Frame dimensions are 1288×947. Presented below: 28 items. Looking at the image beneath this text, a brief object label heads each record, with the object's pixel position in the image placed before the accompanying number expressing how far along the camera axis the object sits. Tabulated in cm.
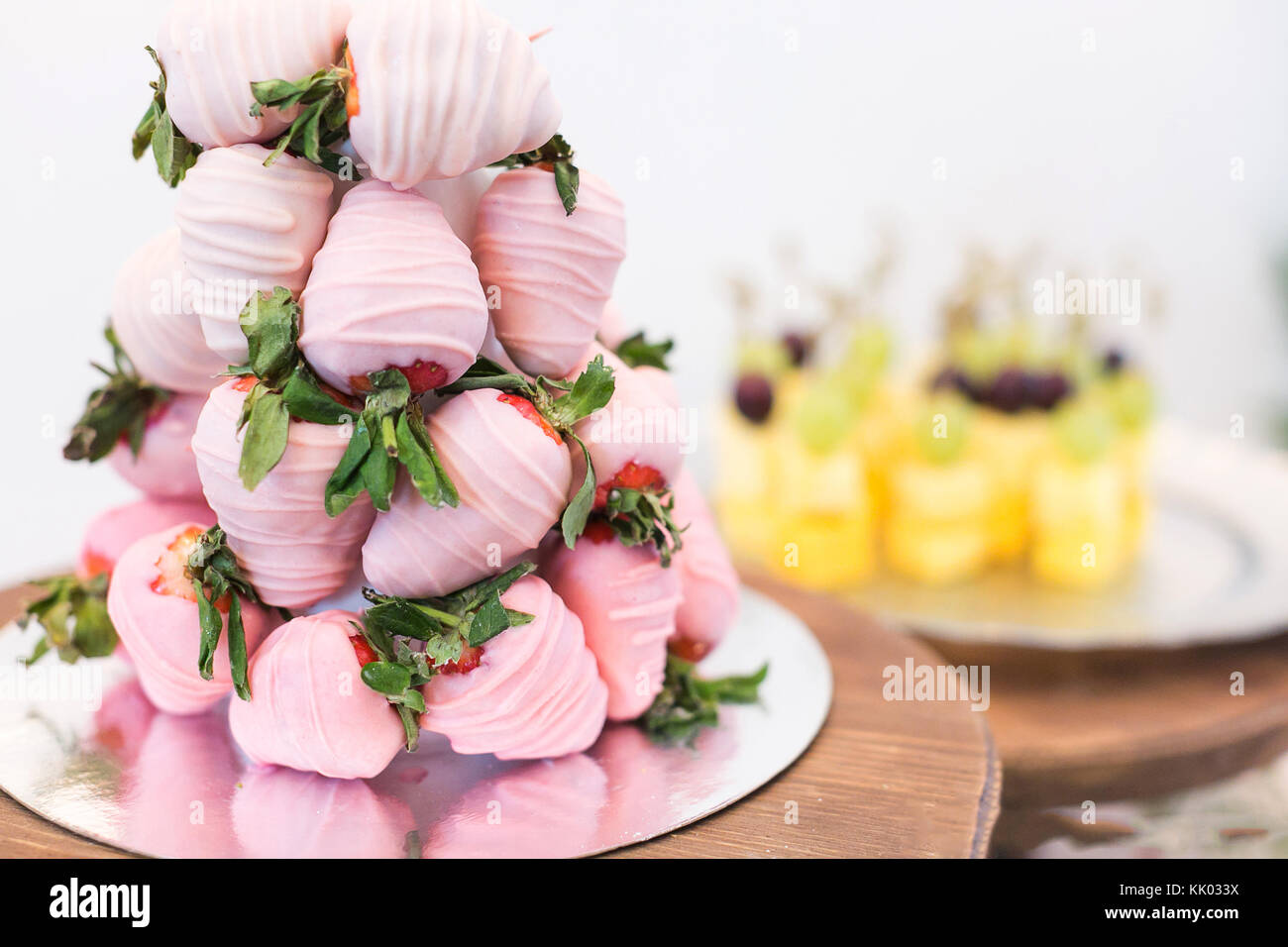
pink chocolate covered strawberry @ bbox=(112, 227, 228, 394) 38
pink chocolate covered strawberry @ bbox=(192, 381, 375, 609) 34
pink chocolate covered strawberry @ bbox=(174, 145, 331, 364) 33
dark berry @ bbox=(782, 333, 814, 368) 91
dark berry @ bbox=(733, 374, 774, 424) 84
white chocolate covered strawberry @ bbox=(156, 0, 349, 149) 33
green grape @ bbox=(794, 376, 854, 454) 78
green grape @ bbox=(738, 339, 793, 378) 88
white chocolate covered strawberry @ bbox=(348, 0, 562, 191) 32
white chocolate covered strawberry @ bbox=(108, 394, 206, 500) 41
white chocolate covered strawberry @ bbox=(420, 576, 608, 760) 36
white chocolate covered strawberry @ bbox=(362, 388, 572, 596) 34
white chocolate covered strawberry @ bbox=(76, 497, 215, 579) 42
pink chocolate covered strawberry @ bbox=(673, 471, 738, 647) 42
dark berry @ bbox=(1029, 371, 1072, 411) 81
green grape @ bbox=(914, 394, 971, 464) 78
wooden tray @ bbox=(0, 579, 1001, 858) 34
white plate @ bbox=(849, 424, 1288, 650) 67
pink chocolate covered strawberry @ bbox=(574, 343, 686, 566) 37
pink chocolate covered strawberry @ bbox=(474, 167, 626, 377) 36
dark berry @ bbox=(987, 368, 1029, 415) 82
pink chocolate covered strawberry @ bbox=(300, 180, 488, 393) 33
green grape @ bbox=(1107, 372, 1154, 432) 82
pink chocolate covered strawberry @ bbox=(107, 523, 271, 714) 36
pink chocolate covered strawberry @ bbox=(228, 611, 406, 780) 35
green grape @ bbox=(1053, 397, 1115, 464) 77
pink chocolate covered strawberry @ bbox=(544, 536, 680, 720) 38
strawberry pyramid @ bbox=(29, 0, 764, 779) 33
